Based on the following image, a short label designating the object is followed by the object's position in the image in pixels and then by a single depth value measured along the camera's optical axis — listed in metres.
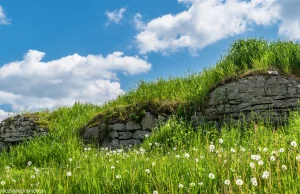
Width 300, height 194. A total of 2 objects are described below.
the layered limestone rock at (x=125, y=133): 12.55
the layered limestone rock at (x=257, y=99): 11.35
